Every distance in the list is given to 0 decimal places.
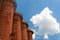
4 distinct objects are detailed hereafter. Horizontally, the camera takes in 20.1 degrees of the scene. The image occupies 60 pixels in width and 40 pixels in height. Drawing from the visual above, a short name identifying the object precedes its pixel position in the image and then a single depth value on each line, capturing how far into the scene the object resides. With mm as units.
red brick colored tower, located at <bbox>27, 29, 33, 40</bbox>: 39375
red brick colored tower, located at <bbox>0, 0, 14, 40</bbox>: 24352
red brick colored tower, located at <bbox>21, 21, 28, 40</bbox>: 34938
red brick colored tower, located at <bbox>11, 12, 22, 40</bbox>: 29467
